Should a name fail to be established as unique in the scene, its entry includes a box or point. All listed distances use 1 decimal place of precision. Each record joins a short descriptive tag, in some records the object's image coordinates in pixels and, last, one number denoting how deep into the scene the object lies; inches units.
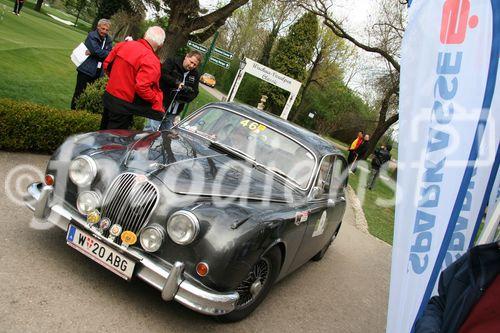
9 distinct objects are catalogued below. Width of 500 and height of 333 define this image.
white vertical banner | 116.7
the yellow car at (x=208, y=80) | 1644.9
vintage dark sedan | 136.6
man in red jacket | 224.8
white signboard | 754.2
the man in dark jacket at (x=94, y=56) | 311.3
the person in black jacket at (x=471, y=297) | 84.5
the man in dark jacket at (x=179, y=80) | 280.8
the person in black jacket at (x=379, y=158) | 634.8
